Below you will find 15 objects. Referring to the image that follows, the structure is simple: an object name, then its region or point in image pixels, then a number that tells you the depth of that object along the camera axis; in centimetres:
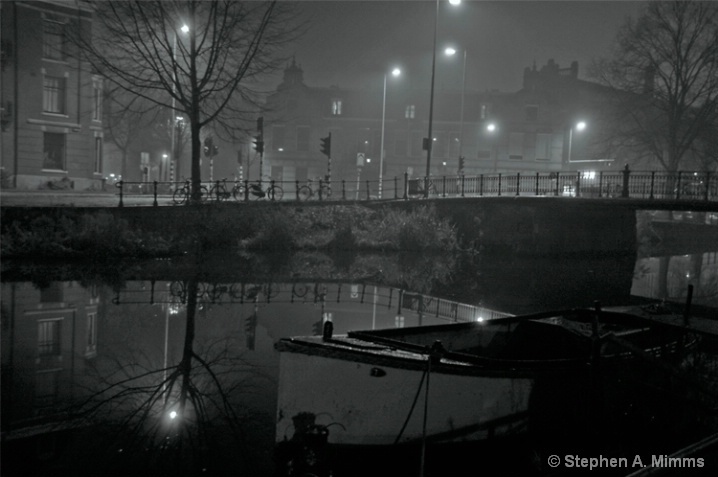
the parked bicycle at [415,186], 2853
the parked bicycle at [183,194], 2380
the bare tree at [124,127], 4734
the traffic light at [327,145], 2794
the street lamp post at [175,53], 2352
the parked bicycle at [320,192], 2732
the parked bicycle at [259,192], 2713
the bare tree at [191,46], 2345
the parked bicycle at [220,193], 2505
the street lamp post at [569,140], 6103
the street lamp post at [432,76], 2717
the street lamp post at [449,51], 2866
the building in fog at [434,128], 6316
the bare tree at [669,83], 3497
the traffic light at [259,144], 2790
